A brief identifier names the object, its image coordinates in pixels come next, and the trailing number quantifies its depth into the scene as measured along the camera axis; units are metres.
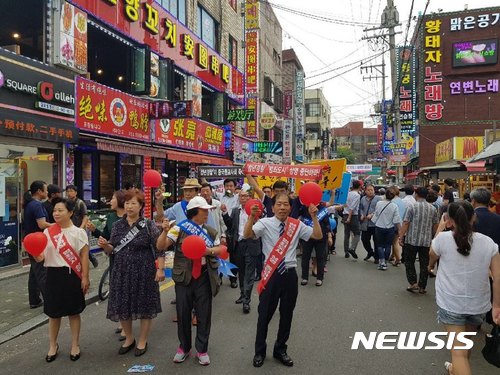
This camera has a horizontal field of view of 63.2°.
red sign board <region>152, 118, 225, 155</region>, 14.01
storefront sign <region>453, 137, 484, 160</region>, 23.31
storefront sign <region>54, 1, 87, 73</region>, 9.27
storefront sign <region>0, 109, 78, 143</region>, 7.79
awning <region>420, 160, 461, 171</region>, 21.16
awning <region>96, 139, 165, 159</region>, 9.93
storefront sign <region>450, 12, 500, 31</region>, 30.31
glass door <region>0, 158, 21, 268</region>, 7.80
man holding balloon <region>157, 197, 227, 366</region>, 4.10
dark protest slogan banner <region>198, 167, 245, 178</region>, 10.10
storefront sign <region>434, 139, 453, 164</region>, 24.14
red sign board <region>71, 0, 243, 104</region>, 11.20
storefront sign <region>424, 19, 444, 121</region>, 30.75
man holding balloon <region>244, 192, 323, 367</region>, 4.06
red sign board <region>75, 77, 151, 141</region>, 10.07
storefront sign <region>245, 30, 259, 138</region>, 23.09
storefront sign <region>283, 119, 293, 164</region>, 27.94
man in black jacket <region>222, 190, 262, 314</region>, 5.96
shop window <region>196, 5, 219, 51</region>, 17.91
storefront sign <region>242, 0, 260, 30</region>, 23.00
